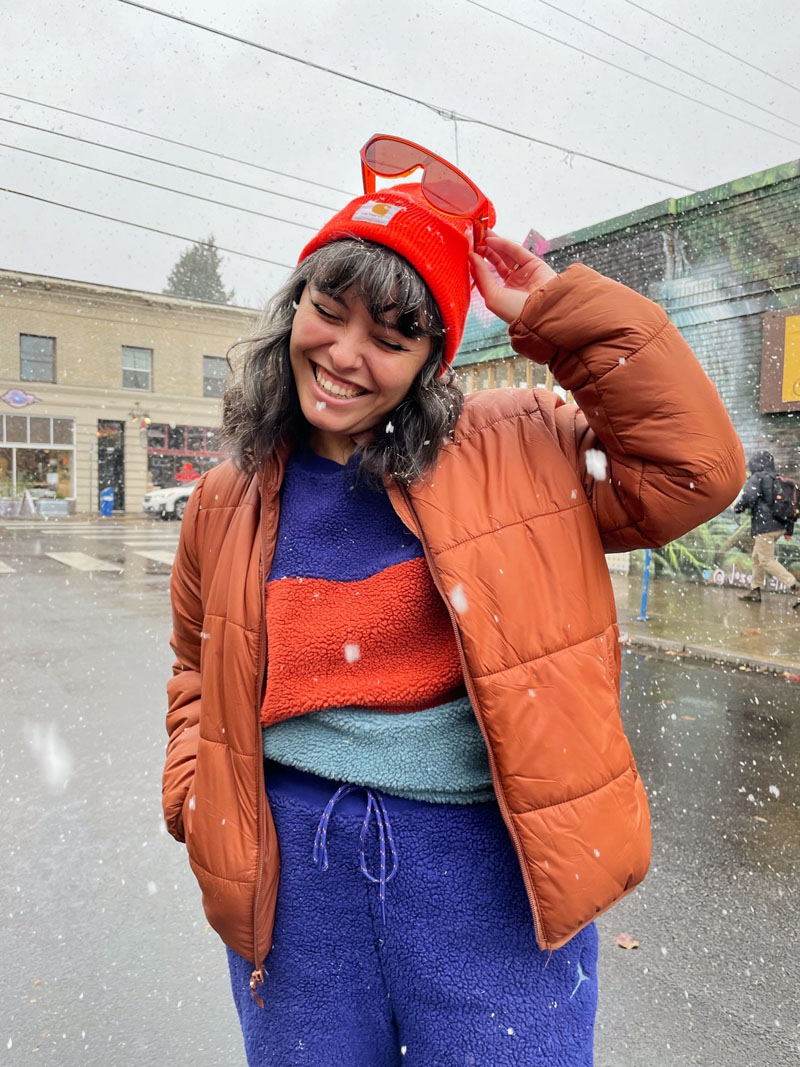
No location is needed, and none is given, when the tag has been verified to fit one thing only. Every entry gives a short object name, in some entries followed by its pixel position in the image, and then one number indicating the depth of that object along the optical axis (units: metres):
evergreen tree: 34.41
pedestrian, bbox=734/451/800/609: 9.95
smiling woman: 1.22
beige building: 28.86
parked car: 27.00
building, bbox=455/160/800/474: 10.80
